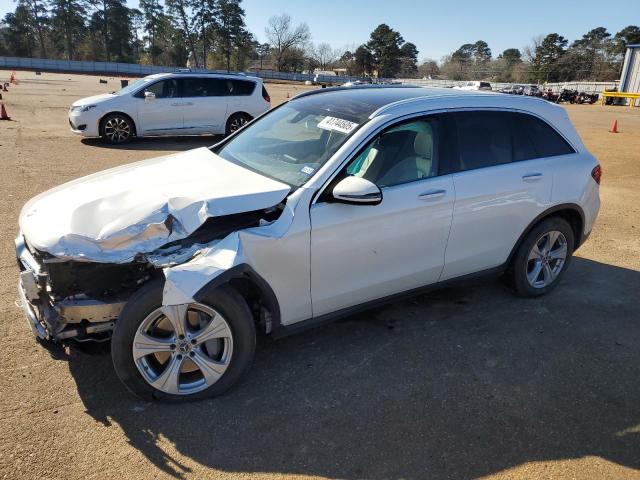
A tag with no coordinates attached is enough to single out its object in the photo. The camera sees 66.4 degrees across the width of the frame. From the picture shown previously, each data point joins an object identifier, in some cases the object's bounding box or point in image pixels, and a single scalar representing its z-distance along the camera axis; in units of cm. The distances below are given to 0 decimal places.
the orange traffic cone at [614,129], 1969
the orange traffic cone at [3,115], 1424
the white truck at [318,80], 6546
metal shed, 5166
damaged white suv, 271
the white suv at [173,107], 1153
